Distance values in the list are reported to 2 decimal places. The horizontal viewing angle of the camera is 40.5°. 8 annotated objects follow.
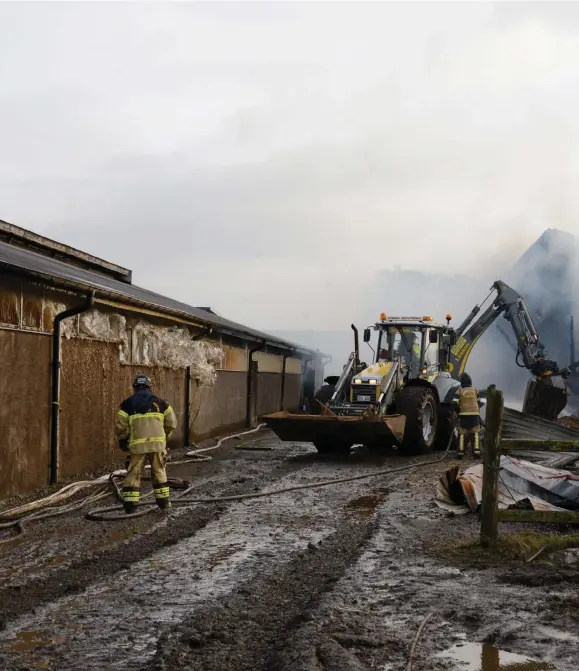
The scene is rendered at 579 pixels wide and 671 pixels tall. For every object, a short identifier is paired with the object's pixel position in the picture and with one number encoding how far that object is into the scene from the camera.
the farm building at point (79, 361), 10.73
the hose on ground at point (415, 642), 4.39
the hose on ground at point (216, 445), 16.00
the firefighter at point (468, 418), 16.14
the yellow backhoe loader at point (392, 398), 15.20
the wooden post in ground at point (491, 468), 7.27
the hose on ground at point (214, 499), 9.00
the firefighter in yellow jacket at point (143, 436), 9.38
